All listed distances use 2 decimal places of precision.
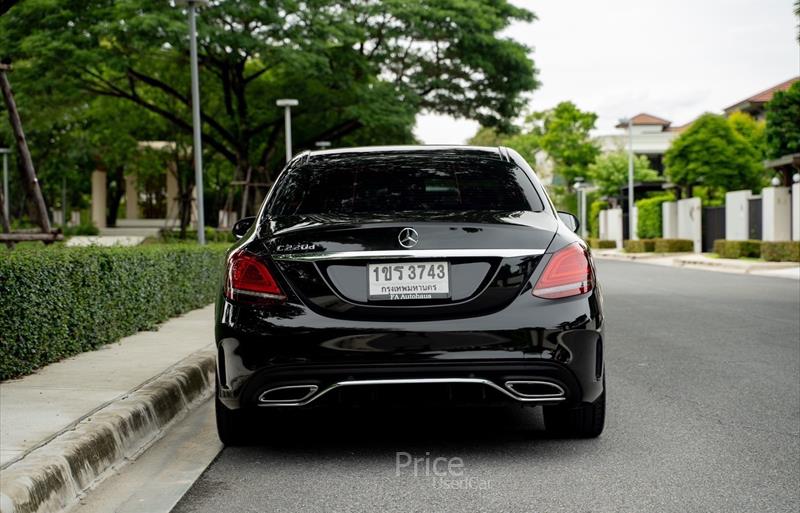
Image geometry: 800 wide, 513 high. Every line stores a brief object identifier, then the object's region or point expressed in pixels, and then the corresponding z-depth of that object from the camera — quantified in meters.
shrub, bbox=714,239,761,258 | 32.60
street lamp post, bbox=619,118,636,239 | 49.90
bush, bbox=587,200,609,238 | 67.62
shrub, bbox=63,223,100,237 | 45.19
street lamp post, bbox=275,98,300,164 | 31.12
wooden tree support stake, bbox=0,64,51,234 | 13.36
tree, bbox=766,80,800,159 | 55.34
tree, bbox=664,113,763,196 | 46.25
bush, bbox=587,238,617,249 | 57.69
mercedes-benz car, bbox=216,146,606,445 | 4.56
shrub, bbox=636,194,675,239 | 50.09
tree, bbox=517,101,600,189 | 79.19
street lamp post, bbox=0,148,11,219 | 45.74
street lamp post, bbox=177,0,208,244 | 19.08
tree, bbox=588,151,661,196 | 72.19
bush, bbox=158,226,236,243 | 33.47
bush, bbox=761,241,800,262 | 28.66
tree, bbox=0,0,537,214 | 27.80
